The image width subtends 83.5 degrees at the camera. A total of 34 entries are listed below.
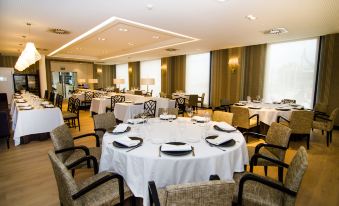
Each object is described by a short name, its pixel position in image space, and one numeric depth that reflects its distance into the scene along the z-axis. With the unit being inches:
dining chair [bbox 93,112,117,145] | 118.2
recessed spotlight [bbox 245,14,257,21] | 163.3
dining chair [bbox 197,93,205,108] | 366.0
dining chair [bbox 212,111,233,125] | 128.1
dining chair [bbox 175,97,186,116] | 290.4
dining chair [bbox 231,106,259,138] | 167.5
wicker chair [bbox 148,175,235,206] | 40.0
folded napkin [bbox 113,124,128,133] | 94.5
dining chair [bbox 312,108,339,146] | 168.7
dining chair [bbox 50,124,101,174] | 86.3
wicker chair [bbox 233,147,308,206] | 59.4
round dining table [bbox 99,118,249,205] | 66.4
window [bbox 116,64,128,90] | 613.5
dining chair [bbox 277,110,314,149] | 155.5
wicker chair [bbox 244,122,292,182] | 89.3
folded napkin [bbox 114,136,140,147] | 75.2
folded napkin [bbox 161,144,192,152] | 69.3
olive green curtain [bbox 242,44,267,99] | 292.6
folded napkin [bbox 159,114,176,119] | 122.1
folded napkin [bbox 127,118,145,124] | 110.7
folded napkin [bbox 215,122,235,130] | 98.4
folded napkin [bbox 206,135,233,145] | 77.0
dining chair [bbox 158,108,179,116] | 141.1
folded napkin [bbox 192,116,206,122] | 112.7
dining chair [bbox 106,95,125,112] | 275.7
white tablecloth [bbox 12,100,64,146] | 169.8
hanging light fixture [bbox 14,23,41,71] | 174.1
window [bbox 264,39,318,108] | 252.8
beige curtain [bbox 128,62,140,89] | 555.1
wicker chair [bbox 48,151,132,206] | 57.1
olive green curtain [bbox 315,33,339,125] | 226.8
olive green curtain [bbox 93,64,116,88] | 616.0
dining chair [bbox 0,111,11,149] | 157.2
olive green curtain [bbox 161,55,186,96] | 426.0
